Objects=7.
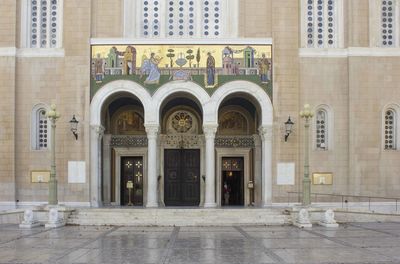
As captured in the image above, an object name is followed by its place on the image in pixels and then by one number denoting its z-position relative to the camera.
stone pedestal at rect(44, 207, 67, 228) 25.46
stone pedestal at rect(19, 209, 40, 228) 25.11
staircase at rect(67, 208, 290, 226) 26.56
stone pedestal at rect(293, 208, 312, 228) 25.42
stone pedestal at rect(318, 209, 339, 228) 25.55
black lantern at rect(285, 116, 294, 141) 29.93
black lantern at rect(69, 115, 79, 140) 29.92
